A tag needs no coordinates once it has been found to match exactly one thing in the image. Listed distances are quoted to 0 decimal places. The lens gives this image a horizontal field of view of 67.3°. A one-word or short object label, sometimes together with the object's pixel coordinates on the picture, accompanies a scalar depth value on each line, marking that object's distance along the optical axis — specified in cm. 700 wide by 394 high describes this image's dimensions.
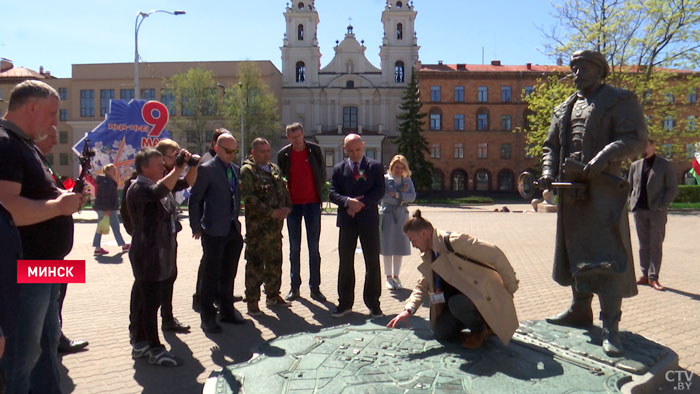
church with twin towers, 6291
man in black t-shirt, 275
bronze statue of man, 441
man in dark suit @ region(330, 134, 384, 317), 618
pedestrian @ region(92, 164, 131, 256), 1168
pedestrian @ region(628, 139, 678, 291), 764
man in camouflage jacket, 629
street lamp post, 2489
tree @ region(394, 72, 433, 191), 4766
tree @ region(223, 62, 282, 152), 5278
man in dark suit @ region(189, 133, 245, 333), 559
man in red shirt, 696
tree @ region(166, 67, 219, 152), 5422
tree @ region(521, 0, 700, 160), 2506
